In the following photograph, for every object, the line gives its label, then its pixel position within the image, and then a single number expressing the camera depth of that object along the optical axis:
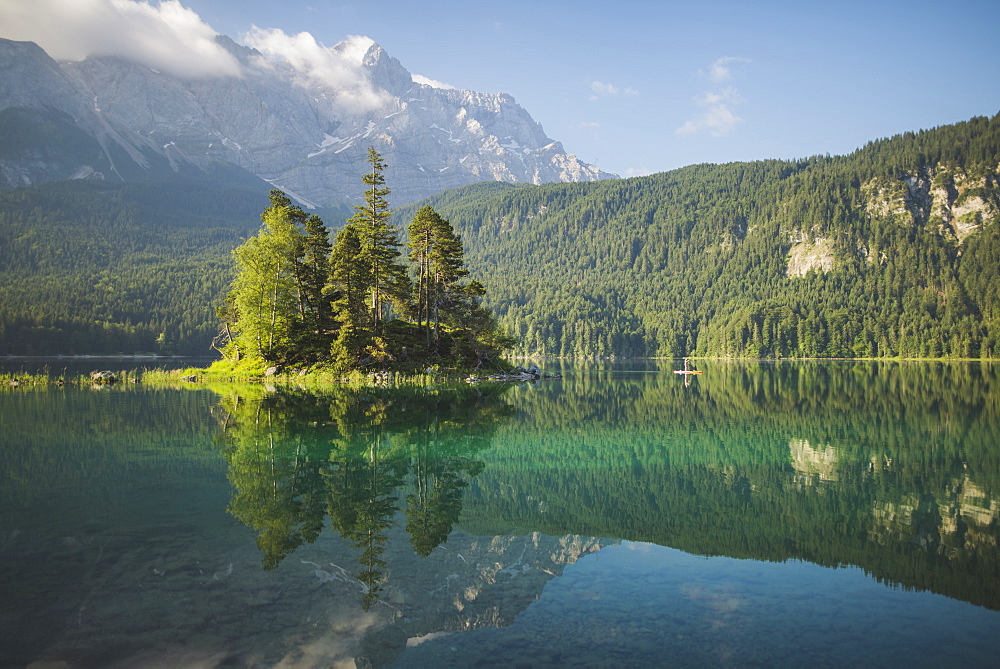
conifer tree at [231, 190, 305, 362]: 56.09
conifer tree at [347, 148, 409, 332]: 58.09
